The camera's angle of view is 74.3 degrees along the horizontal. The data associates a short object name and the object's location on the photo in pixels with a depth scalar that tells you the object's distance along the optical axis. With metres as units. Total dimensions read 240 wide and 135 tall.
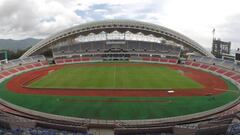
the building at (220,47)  87.29
